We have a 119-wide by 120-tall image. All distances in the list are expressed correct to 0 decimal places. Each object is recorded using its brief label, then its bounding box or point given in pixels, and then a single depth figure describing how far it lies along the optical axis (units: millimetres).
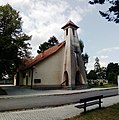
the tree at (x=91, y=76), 34607
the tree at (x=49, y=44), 33664
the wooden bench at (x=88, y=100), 6240
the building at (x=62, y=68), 18933
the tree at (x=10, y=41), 13888
